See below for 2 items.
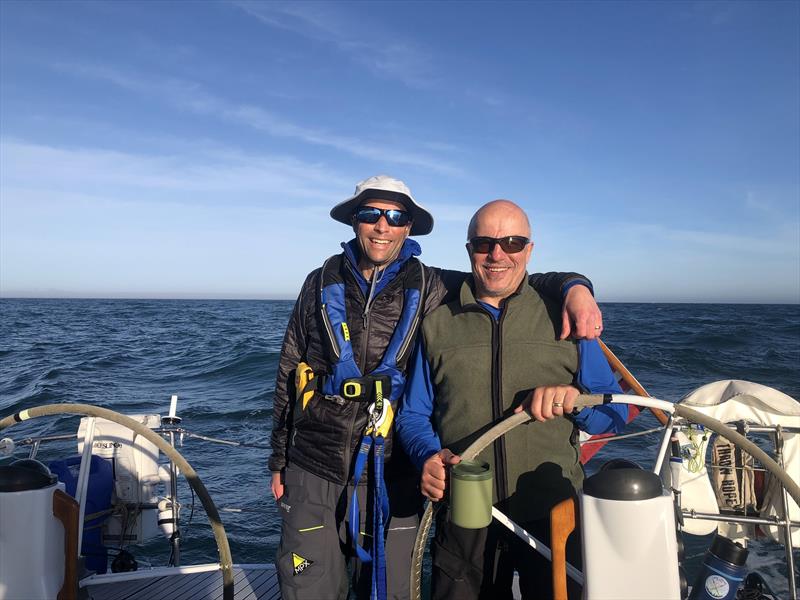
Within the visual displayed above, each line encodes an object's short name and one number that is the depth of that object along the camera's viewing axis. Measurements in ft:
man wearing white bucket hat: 10.07
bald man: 9.05
